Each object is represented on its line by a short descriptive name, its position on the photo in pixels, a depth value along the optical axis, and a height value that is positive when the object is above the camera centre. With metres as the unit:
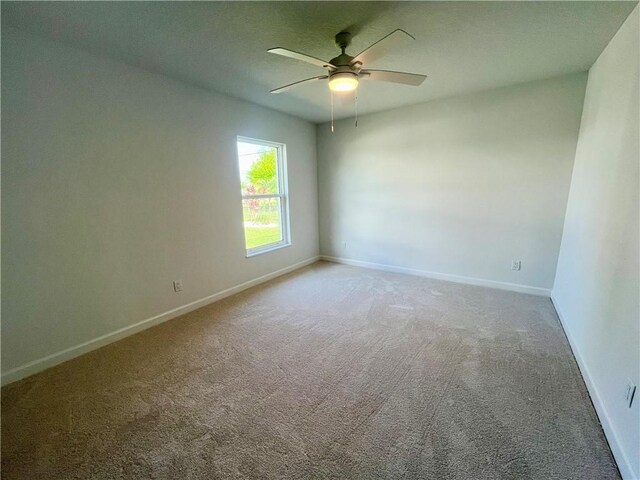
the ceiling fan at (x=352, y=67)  1.65 +0.78
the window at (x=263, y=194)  3.57 -0.13
